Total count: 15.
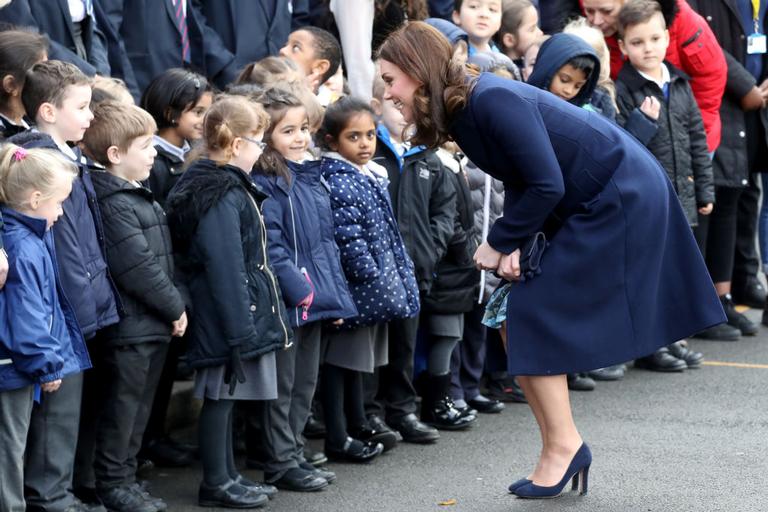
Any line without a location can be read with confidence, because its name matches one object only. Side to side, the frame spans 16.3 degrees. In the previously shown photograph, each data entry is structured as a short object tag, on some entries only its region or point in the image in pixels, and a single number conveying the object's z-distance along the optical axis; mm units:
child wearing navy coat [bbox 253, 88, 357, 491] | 11096
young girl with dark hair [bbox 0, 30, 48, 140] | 10151
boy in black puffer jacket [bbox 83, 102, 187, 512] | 10128
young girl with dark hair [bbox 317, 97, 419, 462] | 11865
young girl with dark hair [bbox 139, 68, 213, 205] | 11690
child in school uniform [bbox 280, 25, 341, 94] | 14235
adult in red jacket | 17375
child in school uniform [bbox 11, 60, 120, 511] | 9602
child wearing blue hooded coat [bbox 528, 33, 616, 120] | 12986
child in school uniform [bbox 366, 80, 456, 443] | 12947
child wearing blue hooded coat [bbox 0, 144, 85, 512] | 8977
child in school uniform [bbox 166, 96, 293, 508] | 10379
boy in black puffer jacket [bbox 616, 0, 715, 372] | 16110
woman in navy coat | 9853
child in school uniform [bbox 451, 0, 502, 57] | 15881
